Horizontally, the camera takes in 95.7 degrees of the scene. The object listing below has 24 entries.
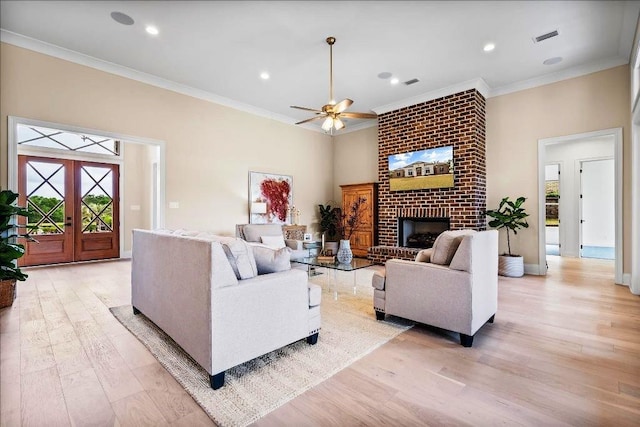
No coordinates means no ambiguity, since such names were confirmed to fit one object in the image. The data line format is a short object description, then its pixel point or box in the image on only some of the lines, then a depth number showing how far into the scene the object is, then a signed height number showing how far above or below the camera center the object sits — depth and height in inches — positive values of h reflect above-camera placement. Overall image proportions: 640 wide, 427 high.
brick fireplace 200.8 +38.4
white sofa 70.6 -24.7
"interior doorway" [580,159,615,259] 273.0 +5.2
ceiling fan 143.9 +51.4
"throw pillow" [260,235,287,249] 201.6 -18.8
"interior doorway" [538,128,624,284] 262.7 +27.5
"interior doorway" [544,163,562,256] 286.9 +4.6
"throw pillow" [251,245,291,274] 87.2 -13.7
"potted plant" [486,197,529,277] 190.2 -6.9
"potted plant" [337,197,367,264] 267.4 -4.9
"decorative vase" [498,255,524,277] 190.2 -34.6
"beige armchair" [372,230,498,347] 93.6 -25.3
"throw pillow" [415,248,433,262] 110.5 -16.3
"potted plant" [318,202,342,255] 290.8 -7.3
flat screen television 210.4 +34.3
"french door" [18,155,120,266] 232.1 +6.0
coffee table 136.5 -25.1
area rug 66.1 -43.0
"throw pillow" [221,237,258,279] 79.0 -12.0
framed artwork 242.7 +14.7
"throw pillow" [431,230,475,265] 101.2 -11.5
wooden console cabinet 259.0 -9.2
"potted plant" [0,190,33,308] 127.8 -17.4
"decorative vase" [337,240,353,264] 148.0 -20.6
